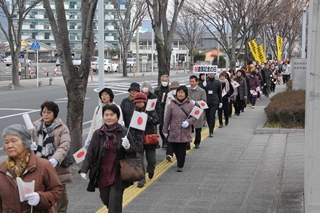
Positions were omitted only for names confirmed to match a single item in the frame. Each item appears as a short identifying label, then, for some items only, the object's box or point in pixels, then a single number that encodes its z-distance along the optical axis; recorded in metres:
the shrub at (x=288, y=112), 13.02
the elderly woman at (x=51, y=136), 5.79
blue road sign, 32.22
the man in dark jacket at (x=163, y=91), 11.04
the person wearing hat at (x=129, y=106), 8.23
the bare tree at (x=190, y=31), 62.76
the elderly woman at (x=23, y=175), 3.92
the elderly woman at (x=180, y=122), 8.80
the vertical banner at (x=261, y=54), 26.26
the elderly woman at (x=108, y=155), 5.51
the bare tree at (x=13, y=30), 27.56
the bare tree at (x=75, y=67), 8.98
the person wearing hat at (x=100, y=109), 7.45
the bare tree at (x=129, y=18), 41.50
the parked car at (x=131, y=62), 69.93
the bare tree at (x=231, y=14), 23.25
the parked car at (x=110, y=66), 56.08
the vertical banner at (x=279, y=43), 30.26
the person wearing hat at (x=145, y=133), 7.83
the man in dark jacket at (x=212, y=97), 12.66
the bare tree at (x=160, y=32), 14.70
